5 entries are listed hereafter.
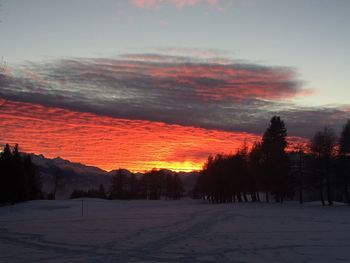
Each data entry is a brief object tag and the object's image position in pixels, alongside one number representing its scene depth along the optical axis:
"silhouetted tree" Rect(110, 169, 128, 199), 151.75
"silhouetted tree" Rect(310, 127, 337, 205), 64.81
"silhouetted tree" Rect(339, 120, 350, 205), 63.14
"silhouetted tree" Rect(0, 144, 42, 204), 76.56
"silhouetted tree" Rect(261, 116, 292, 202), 72.25
